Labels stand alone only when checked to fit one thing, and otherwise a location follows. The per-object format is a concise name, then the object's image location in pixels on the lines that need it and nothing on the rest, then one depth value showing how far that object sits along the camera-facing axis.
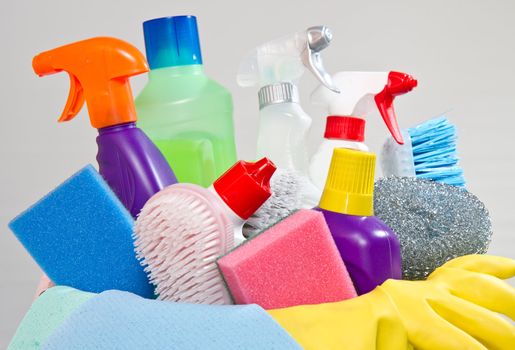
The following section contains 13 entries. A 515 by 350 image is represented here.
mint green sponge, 0.45
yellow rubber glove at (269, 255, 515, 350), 0.41
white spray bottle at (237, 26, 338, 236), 0.61
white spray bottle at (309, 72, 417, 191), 0.61
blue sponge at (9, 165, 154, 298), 0.48
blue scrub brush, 0.69
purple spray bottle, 0.52
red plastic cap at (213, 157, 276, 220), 0.47
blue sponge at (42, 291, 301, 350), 0.40
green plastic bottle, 0.60
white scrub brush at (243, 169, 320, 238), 0.52
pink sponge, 0.42
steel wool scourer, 0.53
